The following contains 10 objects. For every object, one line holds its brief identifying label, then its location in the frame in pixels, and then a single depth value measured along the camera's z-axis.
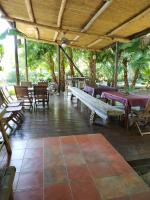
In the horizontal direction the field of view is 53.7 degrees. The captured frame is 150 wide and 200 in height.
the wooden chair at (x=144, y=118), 3.40
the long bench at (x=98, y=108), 3.20
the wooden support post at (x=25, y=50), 7.87
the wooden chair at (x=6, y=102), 4.13
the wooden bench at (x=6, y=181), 1.27
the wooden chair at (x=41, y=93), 5.27
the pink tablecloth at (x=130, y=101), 3.61
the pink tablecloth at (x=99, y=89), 5.27
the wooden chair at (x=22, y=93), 5.00
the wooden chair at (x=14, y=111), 3.60
